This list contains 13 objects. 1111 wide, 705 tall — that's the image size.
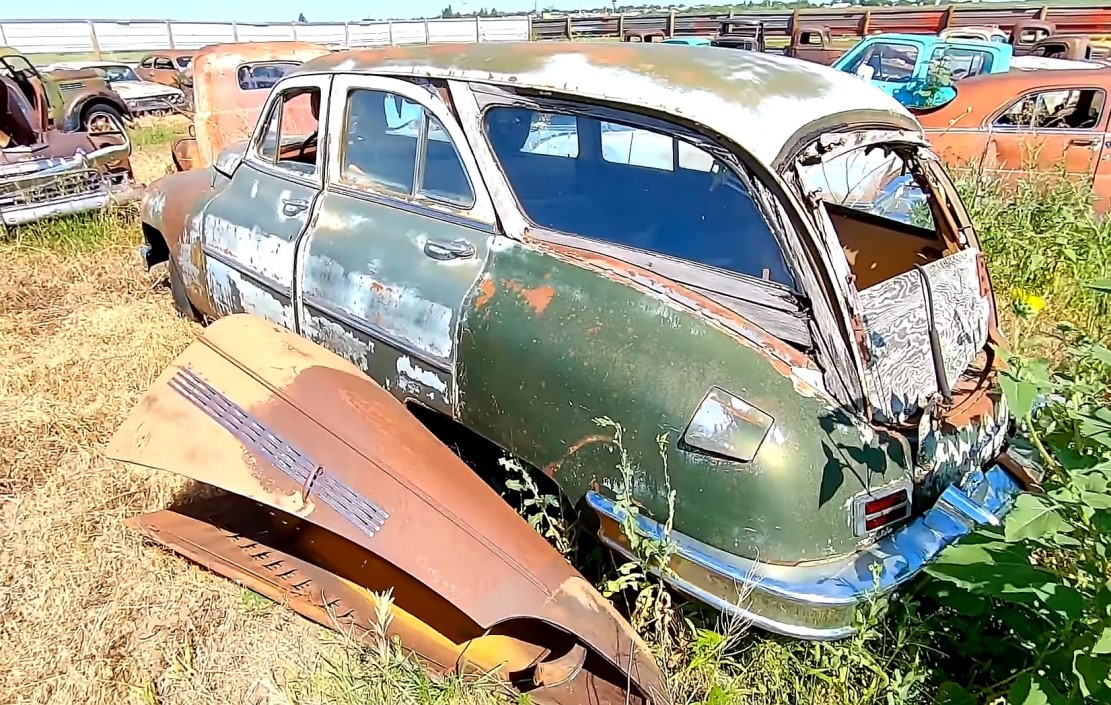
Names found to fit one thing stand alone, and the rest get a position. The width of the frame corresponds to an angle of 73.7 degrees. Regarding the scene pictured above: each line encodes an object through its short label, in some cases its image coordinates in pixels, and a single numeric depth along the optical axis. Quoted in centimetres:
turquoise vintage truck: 816
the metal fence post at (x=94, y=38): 2905
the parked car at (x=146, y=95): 1619
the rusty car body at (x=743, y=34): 1440
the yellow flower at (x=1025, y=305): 209
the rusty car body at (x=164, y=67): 1762
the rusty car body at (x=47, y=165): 649
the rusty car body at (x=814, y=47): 1280
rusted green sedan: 207
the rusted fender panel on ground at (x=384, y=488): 215
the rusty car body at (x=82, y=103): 977
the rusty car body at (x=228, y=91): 795
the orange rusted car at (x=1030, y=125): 645
